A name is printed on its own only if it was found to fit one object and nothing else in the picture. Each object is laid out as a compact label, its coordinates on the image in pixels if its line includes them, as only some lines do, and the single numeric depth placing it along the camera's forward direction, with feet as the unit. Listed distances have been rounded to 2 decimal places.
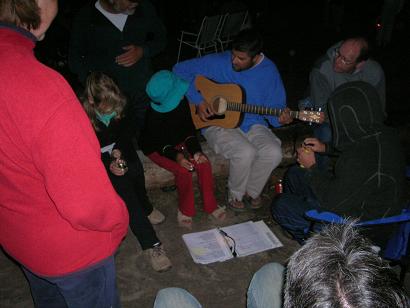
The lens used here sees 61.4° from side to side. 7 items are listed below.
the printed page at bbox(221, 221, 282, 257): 9.92
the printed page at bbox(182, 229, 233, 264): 9.52
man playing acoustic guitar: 11.23
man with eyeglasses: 11.81
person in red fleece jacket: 3.36
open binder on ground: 9.66
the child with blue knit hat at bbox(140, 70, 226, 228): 10.41
